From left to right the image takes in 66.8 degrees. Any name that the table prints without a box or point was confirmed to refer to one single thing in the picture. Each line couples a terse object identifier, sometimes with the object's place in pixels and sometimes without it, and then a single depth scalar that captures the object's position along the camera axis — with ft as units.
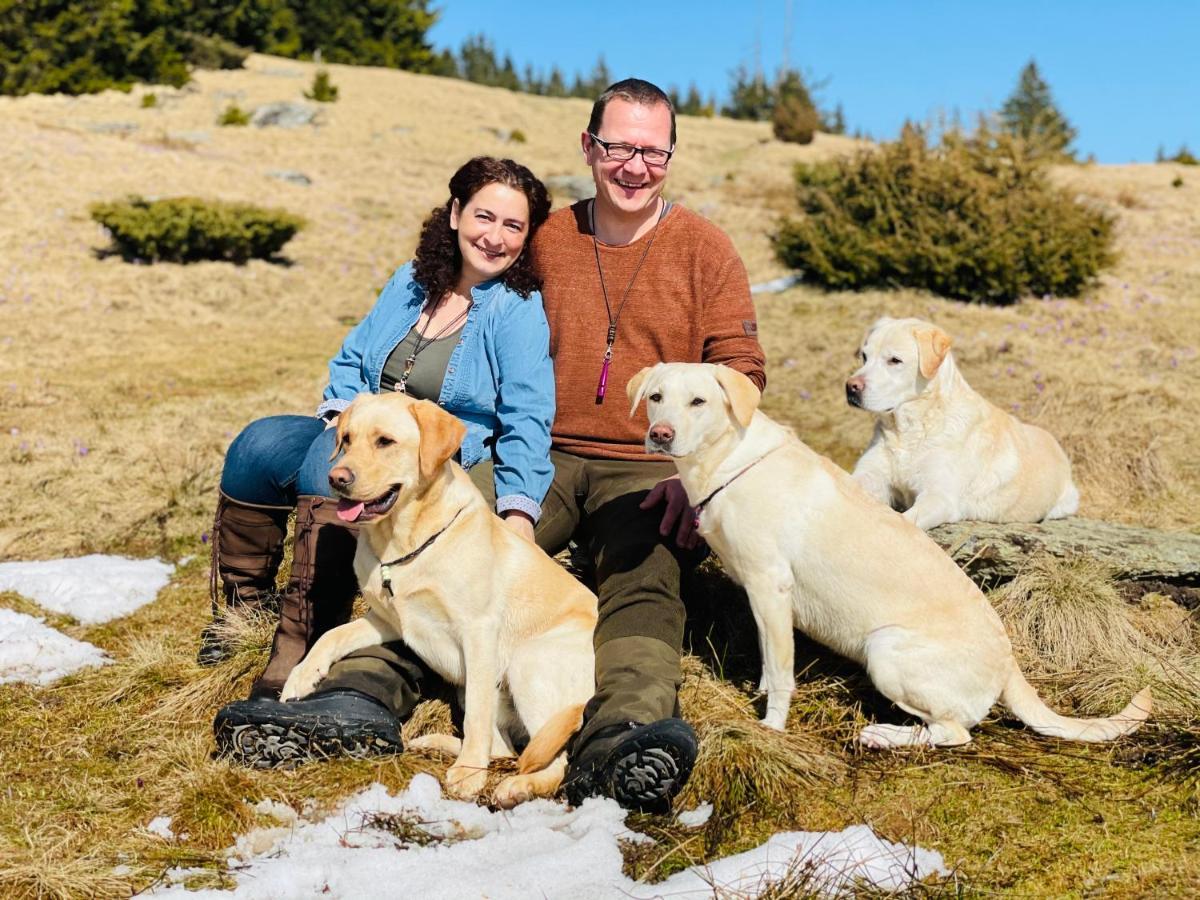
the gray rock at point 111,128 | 93.15
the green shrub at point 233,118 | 104.83
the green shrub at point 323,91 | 126.41
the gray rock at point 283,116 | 111.14
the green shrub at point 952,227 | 38.24
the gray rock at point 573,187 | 82.22
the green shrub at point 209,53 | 149.48
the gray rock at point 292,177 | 80.27
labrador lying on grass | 14.82
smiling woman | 12.75
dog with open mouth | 10.32
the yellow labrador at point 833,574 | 10.63
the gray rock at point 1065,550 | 14.29
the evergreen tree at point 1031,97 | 134.35
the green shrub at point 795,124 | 127.75
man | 11.87
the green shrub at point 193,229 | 51.78
